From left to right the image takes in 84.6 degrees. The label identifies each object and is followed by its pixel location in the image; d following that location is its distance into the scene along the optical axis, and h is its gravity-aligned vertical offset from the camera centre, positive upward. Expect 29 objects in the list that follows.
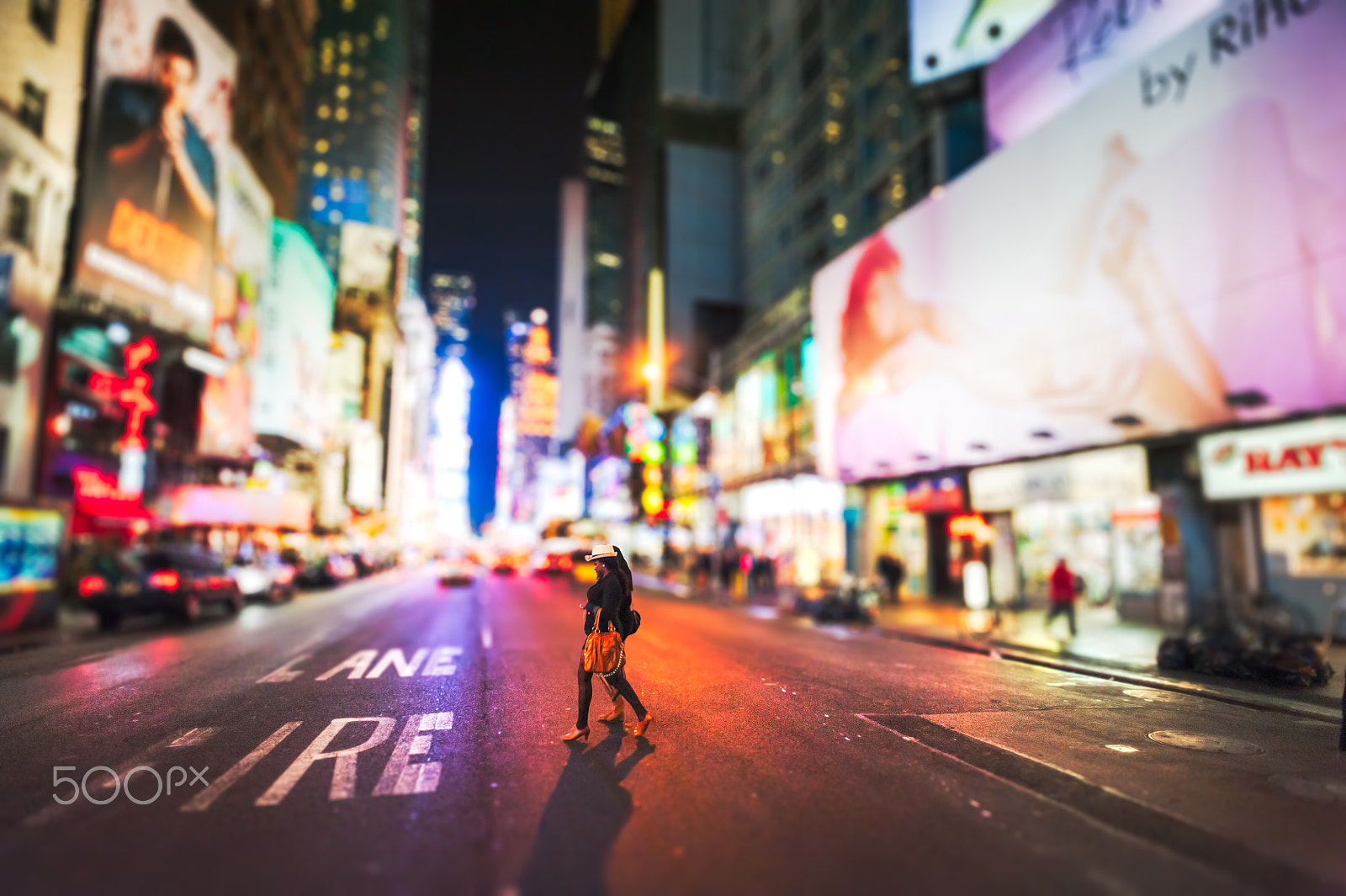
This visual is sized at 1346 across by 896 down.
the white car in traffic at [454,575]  35.51 -2.04
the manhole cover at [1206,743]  6.98 -2.03
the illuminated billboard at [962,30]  28.83 +19.63
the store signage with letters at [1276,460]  14.75 +1.54
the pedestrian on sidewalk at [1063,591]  15.74 -1.24
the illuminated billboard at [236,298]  41.47 +13.79
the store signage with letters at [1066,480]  19.60 +1.56
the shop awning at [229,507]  37.09 +1.30
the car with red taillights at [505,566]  53.41 -2.41
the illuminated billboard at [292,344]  51.78 +14.28
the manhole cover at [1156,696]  9.41 -2.13
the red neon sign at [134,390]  30.69 +5.93
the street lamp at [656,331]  70.00 +19.34
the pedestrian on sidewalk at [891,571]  26.02 -1.35
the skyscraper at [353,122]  135.25 +77.86
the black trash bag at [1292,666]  10.17 -1.86
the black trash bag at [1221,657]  10.77 -1.85
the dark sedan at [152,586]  18.09 -1.35
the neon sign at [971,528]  18.97 +0.14
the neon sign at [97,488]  29.72 +1.83
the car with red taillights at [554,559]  47.94 -1.72
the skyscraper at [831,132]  30.73 +21.11
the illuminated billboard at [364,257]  100.75 +37.78
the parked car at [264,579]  26.58 -1.74
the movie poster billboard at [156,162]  30.19 +16.62
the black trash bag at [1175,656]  11.49 -1.92
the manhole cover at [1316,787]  5.63 -2.00
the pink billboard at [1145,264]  14.83 +6.84
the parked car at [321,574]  37.09 -2.09
